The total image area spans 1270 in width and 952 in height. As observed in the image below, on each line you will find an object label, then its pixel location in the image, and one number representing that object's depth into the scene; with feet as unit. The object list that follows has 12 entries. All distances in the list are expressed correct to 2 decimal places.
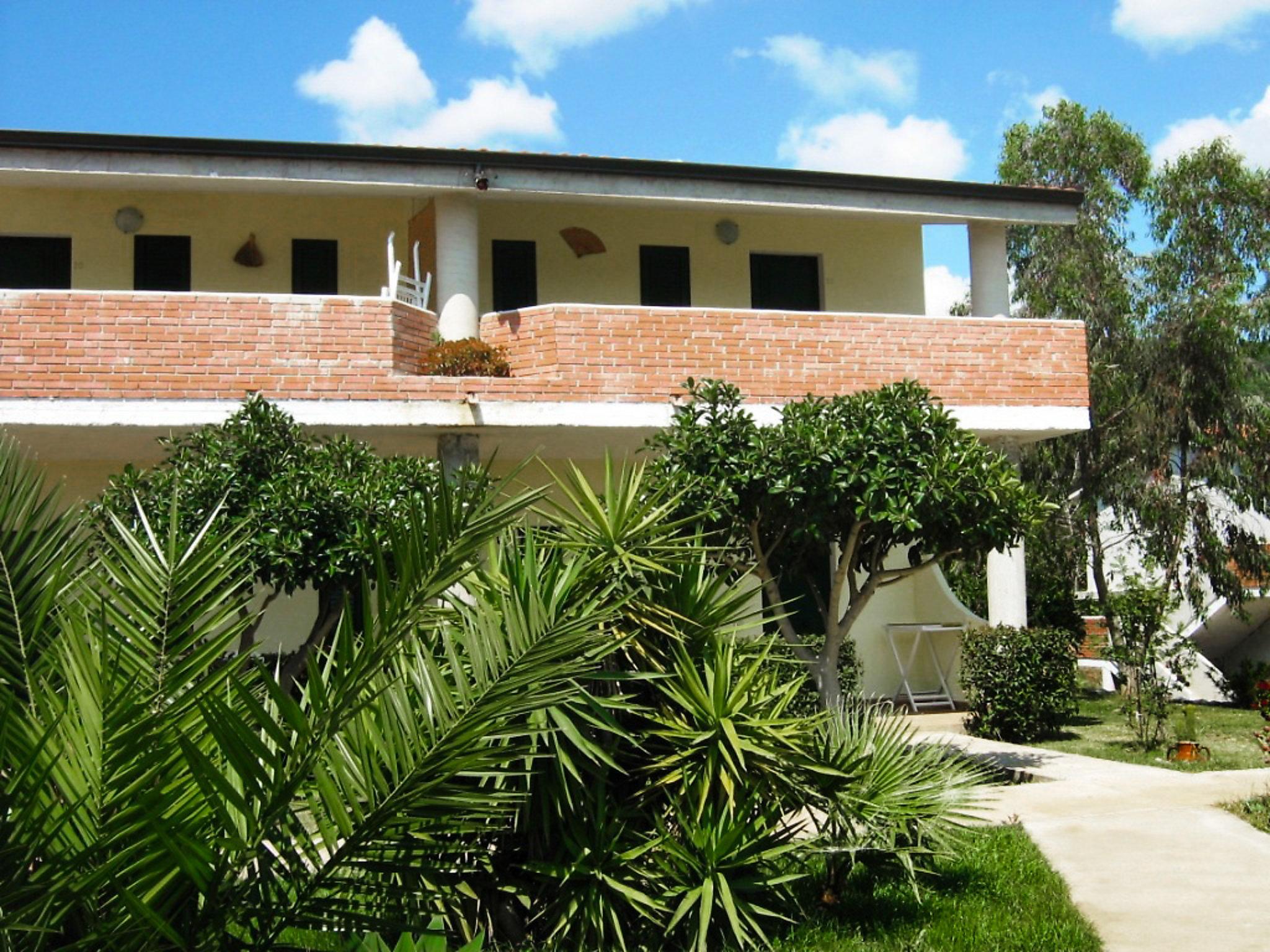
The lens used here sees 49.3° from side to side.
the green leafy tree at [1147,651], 48.60
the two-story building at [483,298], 43.55
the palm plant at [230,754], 11.16
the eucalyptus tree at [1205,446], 73.31
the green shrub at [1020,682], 50.70
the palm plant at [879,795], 23.12
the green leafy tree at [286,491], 33.65
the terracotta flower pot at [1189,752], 45.50
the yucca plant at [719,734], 20.65
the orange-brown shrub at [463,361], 45.88
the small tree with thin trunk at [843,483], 35.94
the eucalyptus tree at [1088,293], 76.23
